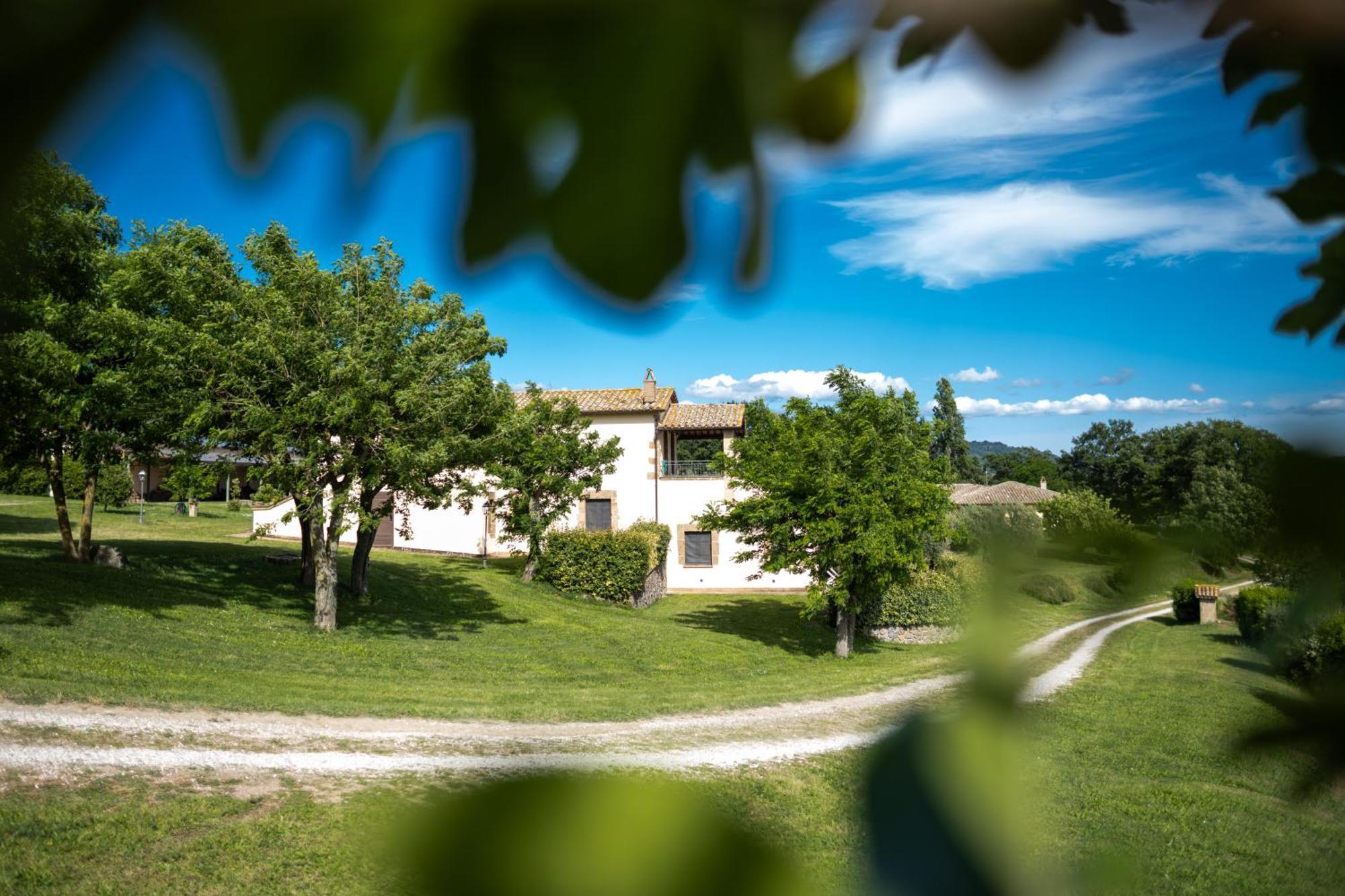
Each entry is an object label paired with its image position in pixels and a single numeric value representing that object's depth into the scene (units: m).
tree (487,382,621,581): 21.84
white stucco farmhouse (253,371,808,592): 25.09
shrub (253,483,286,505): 12.94
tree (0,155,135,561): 12.04
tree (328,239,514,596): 13.23
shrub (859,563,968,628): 16.77
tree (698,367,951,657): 15.02
